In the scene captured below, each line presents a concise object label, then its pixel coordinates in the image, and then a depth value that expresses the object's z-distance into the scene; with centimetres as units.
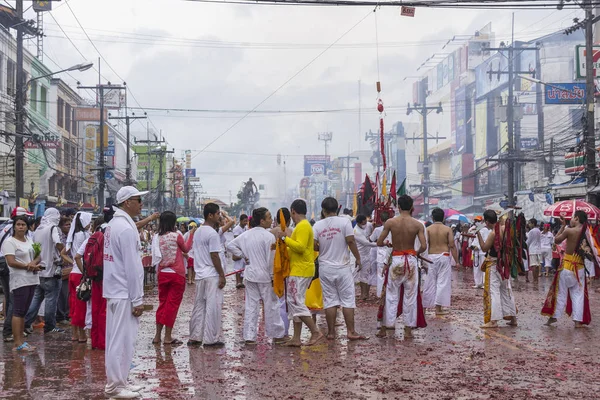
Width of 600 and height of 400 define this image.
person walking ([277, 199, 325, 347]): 938
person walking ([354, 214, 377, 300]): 1575
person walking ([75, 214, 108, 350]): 905
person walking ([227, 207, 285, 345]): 962
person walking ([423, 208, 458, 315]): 1316
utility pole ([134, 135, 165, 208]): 5780
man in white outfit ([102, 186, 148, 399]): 643
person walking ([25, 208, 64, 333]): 1066
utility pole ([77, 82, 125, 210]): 3881
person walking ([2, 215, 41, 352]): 924
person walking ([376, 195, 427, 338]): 1005
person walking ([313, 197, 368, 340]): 977
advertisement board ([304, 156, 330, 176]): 18500
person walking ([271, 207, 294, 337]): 996
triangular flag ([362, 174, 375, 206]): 1861
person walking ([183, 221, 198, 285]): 2091
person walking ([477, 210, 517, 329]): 1106
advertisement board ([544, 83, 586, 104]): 3173
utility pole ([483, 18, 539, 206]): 3738
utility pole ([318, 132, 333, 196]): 19625
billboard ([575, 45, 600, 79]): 2903
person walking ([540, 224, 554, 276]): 2459
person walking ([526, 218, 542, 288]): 2241
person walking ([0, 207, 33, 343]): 994
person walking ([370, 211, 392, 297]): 1482
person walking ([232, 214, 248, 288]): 1967
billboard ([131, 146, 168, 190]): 7734
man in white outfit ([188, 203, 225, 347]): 945
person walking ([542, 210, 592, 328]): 1114
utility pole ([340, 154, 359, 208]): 12638
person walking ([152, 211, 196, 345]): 962
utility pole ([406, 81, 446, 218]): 7038
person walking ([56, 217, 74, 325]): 1077
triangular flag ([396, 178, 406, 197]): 1627
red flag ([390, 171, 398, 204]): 1578
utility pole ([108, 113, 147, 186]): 4531
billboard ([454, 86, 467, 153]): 7919
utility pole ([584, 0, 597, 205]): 2539
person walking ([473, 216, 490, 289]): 1931
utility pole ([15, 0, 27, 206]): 2352
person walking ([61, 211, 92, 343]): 980
